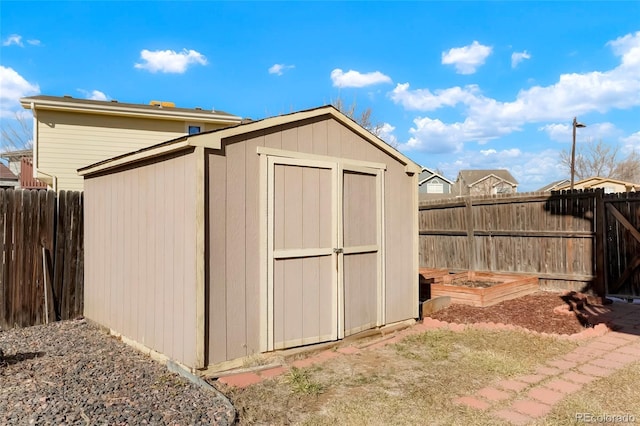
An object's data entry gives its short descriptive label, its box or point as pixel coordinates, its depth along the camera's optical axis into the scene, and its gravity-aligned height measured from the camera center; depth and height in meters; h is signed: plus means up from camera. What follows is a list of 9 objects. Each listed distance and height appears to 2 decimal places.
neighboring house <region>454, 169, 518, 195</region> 40.12 +4.09
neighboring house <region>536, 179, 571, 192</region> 33.62 +3.46
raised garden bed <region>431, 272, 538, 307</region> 6.39 -1.09
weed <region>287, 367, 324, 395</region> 3.31 -1.34
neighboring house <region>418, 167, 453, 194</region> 38.67 +3.79
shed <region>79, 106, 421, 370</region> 3.63 -0.14
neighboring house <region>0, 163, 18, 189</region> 22.75 +3.00
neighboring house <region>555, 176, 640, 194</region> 23.78 +2.32
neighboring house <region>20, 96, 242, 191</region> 11.55 +2.88
